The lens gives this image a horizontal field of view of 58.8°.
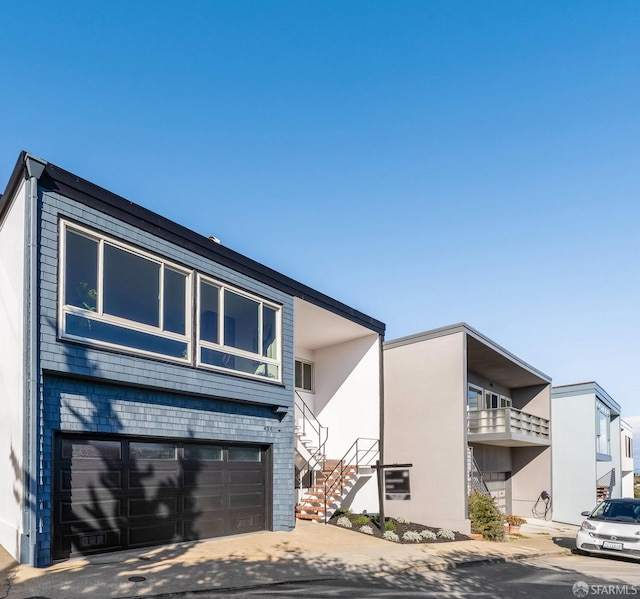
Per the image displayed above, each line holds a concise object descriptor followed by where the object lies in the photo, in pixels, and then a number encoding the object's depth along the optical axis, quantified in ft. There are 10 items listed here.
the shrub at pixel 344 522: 49.89
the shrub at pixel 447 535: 48.62
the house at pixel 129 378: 30.40
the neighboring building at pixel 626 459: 110.83
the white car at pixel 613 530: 42.04
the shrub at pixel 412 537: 46.14
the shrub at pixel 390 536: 45.88
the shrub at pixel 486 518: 51.16
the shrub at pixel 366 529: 47.85
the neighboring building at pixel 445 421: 53.47
